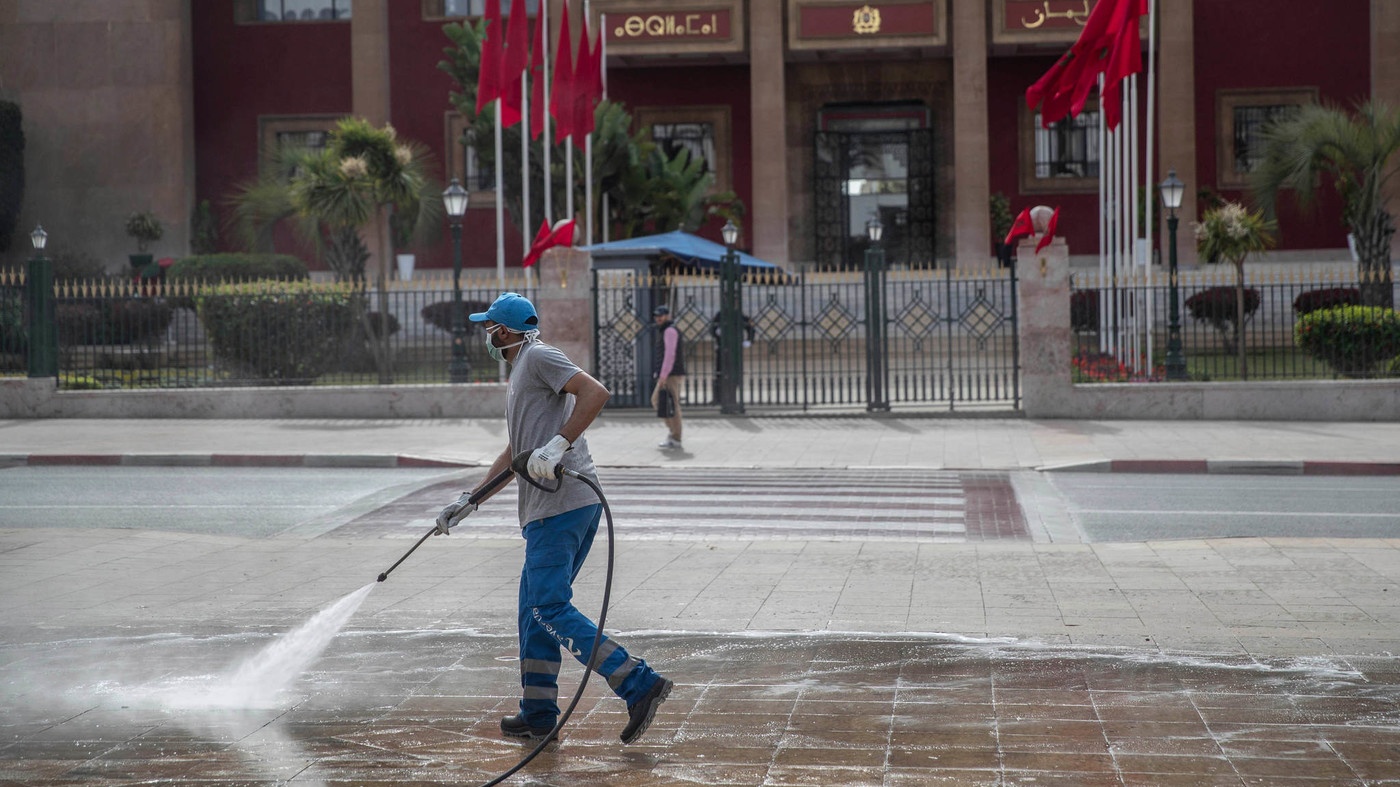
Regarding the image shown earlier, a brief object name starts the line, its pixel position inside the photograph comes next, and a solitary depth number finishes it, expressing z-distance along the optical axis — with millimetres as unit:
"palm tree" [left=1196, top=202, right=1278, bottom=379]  25938
